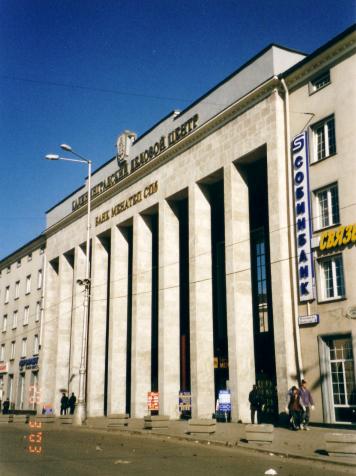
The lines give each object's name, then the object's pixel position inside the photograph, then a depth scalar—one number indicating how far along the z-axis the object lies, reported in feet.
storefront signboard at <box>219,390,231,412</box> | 83.68
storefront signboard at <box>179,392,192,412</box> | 94.79
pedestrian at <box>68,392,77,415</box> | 127.03
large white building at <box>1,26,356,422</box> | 74.18
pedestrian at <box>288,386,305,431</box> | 67.60
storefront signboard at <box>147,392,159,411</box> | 98.17
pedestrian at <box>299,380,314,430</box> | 67.77
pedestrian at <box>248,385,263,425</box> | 79.10
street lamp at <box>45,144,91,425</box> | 92.02
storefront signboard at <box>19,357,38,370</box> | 158.51
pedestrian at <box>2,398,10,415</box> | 161.68
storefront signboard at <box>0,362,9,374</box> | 177.49
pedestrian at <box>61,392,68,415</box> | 126.93
